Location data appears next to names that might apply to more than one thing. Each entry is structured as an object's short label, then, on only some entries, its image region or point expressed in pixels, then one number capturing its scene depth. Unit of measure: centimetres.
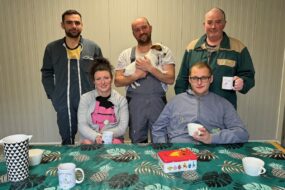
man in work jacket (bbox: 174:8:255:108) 222
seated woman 205
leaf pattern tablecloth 112
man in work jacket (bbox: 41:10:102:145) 252
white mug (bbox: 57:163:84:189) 109
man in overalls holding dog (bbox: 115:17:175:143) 235
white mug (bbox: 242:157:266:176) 118
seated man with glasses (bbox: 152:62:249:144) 183
